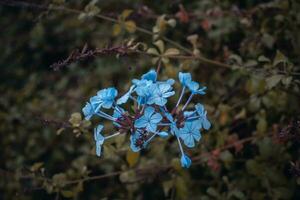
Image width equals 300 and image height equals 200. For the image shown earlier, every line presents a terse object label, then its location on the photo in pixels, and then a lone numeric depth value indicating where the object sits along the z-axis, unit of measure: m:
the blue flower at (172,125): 0.35
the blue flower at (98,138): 0.36
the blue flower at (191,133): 0.35
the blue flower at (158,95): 0.34
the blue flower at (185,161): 0.35
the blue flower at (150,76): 0.36
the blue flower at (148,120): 0.34
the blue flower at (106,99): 0.36
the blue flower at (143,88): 0.34
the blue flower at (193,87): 0.37
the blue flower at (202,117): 0.36
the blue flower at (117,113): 0.36
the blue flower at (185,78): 0.37
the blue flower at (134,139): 0.35
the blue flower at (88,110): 0.36
